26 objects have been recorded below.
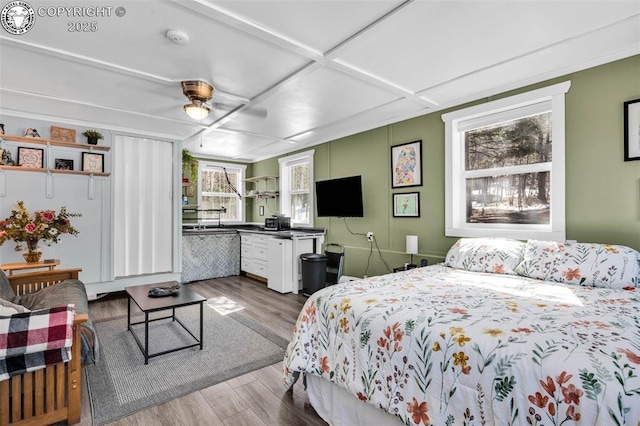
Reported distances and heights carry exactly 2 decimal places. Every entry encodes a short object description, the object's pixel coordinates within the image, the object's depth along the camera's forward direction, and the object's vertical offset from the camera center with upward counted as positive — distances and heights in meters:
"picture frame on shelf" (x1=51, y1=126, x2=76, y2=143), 4.04 +1.03
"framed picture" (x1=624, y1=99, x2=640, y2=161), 2.39 +0.64
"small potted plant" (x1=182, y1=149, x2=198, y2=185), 5.43 +0.86
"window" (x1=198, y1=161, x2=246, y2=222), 6.57 +0.49
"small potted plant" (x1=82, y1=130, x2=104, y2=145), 4.21 +1.05
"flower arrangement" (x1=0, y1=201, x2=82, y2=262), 3.30 -0.18
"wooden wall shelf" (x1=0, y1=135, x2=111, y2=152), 3.74 +0.90
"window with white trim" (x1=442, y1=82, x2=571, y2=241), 2.82 +0.47
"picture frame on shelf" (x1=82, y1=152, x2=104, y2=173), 4.27 +0.70
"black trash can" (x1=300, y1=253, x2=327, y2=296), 4.56 -0.90
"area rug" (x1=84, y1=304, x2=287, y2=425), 2.09 -1.25
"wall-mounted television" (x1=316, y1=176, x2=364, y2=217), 4.53 +0.24
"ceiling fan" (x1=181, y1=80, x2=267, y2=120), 2.87 +1.13
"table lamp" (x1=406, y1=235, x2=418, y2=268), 3.68 -0.39
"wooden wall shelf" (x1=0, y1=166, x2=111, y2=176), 3.76 +0.54
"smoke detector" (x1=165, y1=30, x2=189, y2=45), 2.11 +1.22
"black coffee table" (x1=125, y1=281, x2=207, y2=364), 2.54 -0.78
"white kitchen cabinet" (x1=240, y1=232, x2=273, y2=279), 5.28 -0.75
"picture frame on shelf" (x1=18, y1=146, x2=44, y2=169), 3.86 +0.69
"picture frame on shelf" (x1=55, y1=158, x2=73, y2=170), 4.07 +0.64
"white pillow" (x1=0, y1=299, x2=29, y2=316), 1.67 -0.55
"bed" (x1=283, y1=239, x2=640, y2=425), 1.05 -0.55
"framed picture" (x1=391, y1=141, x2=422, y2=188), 3.89 +0.62
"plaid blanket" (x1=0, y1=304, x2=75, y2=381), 1.59 -0.69
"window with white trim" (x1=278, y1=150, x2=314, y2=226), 5.63 +0.48
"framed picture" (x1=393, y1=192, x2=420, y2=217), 3.91 +0.11
